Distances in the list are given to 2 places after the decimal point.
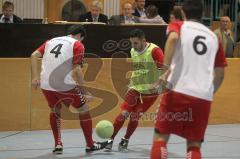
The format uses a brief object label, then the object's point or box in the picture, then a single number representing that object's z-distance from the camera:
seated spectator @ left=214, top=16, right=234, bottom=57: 13.43
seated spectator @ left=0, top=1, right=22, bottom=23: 11.86
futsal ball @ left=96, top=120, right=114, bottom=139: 8.78
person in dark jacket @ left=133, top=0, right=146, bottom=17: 13.55
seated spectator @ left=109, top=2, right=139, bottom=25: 12.74
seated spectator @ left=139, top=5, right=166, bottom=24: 12.81
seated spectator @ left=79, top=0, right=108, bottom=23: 12.61
